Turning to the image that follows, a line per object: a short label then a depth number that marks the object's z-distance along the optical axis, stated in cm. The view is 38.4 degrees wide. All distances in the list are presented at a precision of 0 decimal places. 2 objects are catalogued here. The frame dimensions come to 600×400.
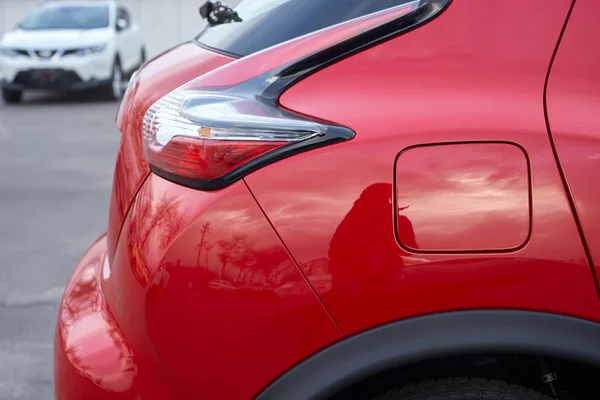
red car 154
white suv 1230
